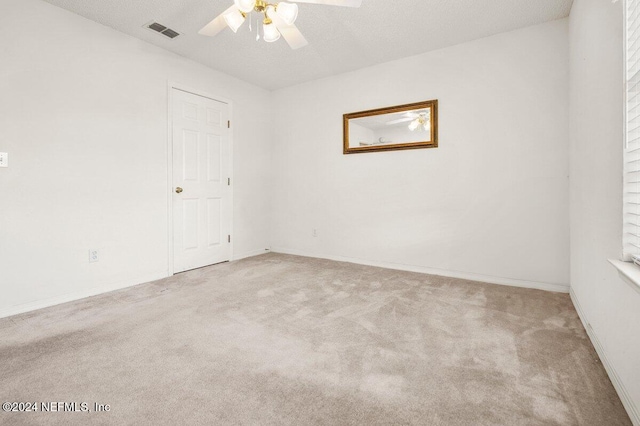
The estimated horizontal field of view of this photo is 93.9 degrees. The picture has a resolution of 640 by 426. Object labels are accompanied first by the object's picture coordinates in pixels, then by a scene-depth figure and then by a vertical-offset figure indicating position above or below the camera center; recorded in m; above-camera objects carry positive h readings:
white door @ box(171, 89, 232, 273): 3.63 +0.31
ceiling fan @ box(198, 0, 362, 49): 1.91 +1.30
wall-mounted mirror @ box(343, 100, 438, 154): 3.56 +0.98
